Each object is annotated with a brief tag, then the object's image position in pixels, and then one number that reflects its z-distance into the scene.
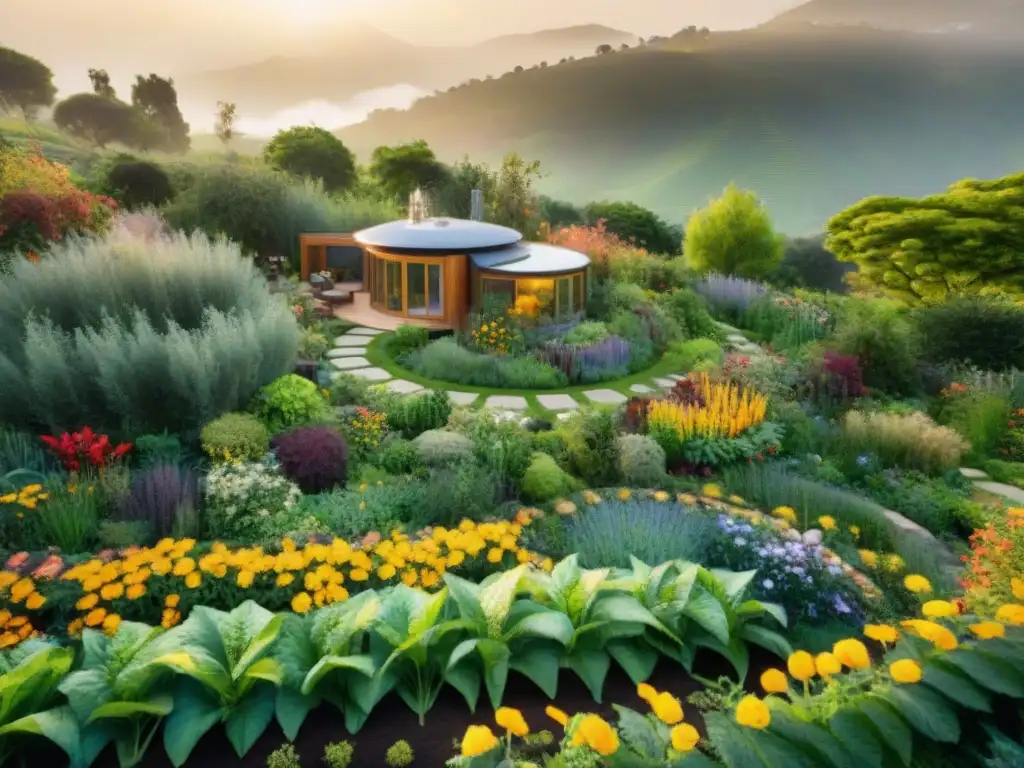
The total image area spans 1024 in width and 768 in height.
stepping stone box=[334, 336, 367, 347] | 11.77
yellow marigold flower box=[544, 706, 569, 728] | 2.48
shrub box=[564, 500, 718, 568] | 4.59
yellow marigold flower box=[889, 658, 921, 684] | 2.39
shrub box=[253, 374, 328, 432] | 7.10
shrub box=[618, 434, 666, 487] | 6.38
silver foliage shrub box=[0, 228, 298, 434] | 6.52
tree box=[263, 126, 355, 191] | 29.17
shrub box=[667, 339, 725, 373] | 11.21
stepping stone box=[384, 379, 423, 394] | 9.49
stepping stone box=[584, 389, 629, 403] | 9.45
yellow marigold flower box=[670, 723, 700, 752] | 2.19
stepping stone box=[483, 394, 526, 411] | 9.03
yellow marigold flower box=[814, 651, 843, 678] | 2.54
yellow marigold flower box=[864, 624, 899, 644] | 2.75
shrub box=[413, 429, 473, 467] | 6.44
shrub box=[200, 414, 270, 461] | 6.08
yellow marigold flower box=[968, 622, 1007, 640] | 2.67
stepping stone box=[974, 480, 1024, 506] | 6.74
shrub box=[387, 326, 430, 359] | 11.52
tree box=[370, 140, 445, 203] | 27.66
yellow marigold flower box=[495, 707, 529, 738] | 2.33
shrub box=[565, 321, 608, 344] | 11.05
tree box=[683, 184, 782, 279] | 19.09
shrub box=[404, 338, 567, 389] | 9.99
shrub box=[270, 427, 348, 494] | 6.12
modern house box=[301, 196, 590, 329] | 12.43
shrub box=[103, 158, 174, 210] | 19.92
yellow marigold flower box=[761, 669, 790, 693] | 2.51
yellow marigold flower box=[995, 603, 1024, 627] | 2.81
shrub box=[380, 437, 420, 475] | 6.71
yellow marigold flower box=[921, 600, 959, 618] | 2.75
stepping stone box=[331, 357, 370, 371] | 10.51
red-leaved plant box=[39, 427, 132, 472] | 5.79
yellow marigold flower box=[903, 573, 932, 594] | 3.18
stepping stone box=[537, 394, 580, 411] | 9.11
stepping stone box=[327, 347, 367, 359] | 11.13
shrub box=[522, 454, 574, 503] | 5.95
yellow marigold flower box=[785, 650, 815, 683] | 2.55
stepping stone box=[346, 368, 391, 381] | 10.07
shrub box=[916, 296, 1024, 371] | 10.62
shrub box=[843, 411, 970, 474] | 7.21
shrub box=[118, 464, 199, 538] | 5.17
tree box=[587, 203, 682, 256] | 28.41
